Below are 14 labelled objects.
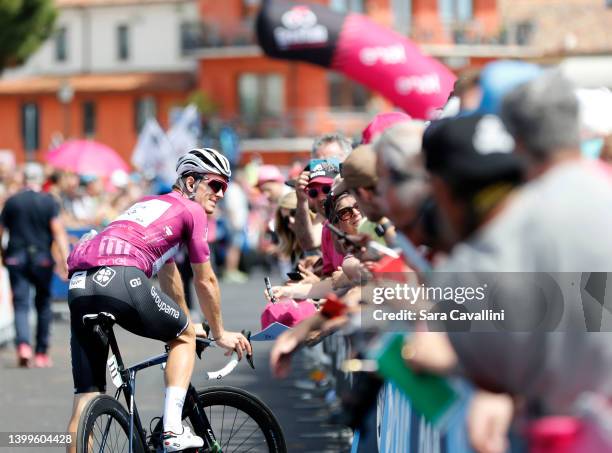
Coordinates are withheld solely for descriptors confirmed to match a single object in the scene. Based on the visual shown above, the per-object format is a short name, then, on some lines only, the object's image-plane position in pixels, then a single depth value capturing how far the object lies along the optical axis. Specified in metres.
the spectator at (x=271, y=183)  25.55
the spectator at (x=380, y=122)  14.72
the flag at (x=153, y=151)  57.09
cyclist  13.03
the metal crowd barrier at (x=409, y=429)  6.88
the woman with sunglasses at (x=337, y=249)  12.37
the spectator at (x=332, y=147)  19.48
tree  101.87
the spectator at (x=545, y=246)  6.14
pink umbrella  53.66
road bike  12.90
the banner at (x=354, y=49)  28.83
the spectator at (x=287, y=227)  21.62
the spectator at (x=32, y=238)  28.72
